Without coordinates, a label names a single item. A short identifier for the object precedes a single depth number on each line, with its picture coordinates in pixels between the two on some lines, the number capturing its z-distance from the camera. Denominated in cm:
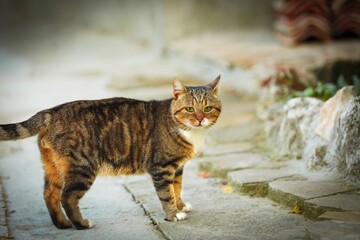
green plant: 1146
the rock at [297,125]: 1030
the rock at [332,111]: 956
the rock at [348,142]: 871
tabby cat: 790
